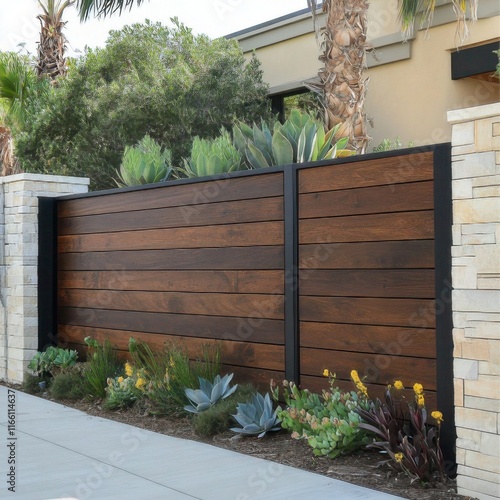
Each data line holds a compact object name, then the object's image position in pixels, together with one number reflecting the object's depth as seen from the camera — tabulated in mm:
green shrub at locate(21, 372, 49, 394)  8180
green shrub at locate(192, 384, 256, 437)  5824
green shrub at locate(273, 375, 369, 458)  4945
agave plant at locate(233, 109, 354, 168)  6789
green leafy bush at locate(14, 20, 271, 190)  13844
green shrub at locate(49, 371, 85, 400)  7543
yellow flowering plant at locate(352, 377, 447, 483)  4547
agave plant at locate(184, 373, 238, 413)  6113
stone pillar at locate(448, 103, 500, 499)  4219
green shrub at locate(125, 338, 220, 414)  6410
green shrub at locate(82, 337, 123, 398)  7344
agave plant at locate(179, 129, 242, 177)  7152
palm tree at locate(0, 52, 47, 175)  17062
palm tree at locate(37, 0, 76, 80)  19156
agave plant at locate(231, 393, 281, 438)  5672
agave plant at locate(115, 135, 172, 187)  7934
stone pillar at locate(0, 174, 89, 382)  8562
